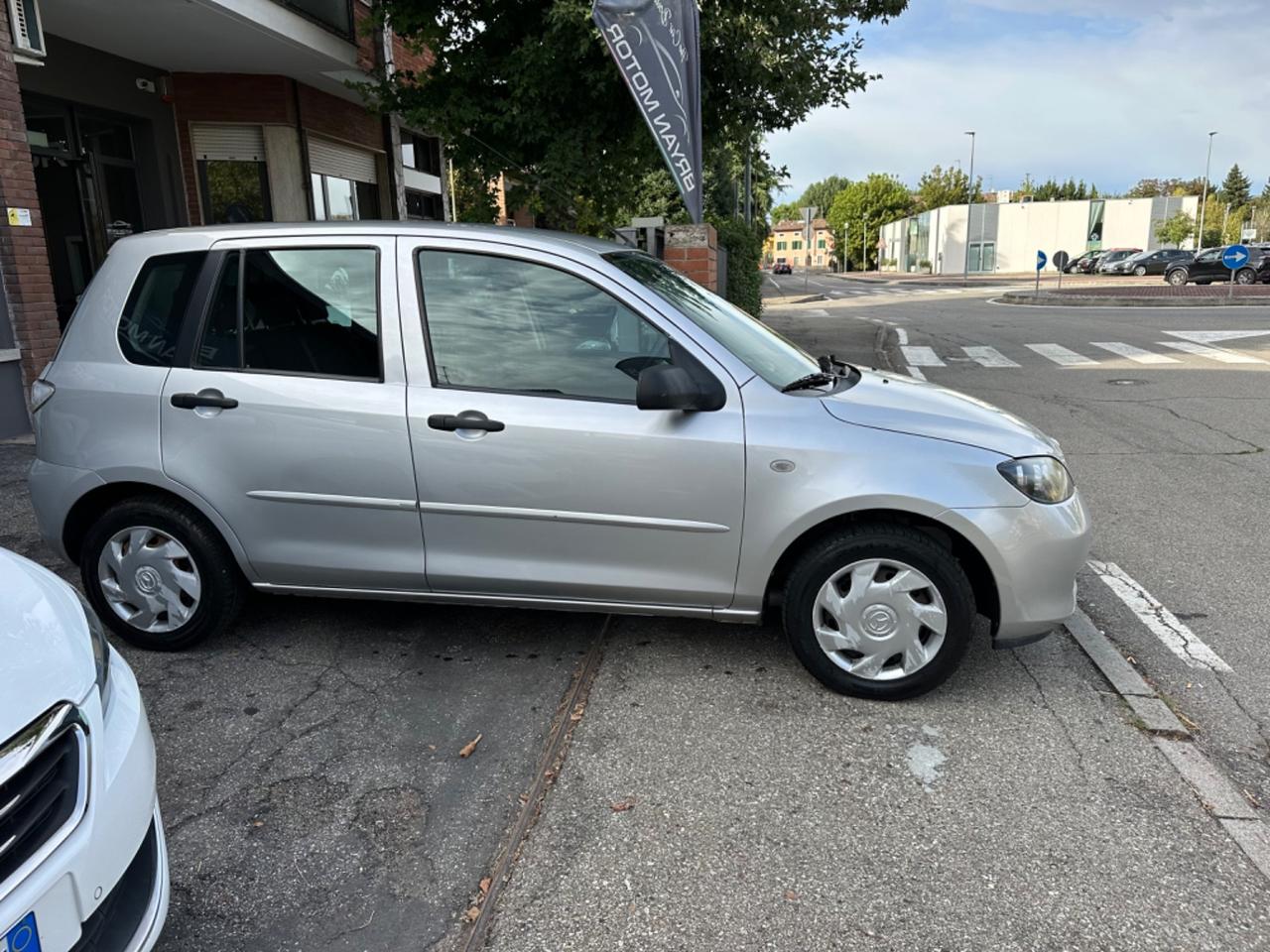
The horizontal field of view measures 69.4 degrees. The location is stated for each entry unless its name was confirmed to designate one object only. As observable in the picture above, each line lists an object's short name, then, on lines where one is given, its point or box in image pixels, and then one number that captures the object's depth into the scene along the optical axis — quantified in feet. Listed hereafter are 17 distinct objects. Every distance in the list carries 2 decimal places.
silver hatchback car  11.03
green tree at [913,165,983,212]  284.20
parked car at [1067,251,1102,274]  189.78
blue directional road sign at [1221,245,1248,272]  75.92
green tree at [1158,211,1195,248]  214.07
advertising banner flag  23.40
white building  229.86
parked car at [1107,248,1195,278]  146.61
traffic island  83.76
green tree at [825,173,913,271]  314.55
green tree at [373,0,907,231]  28.27
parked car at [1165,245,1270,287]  118.42
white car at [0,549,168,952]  5.40
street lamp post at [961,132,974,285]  231.48
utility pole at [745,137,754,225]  39.26
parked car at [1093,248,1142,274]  168.45
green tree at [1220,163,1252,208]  265.54
